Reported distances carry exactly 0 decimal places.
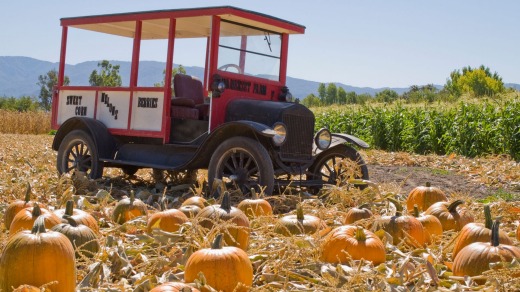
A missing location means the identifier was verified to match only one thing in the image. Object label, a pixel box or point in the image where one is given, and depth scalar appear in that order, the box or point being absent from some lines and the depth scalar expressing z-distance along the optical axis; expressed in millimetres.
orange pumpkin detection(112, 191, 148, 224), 4777
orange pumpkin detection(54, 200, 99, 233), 3995
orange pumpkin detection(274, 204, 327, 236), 4102
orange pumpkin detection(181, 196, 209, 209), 4895
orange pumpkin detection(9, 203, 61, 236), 3846
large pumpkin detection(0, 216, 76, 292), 2787
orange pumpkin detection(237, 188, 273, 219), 4898
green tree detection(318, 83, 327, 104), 153375
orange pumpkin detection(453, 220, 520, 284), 3244
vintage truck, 7574
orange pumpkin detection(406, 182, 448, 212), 5602
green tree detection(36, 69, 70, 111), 113688
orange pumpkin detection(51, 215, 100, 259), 3486
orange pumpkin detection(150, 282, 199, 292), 2473
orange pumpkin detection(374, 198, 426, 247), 4066
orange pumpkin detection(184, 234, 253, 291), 2869
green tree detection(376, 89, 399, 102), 86088
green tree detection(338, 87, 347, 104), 126638
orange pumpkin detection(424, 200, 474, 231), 4637
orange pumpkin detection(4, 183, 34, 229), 4539
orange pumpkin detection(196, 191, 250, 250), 3707
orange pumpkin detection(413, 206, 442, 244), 4226
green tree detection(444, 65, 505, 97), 85769
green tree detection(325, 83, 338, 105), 153225
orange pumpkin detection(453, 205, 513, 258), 3715
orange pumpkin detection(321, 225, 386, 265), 3463
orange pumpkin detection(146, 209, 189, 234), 4141
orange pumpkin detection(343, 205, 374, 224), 4578
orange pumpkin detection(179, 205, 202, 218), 4496
